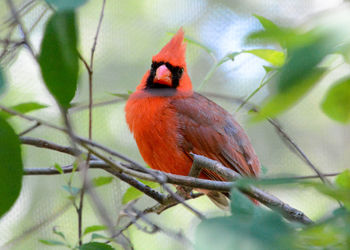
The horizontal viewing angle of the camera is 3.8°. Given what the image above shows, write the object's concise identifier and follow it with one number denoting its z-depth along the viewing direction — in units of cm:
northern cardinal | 398
